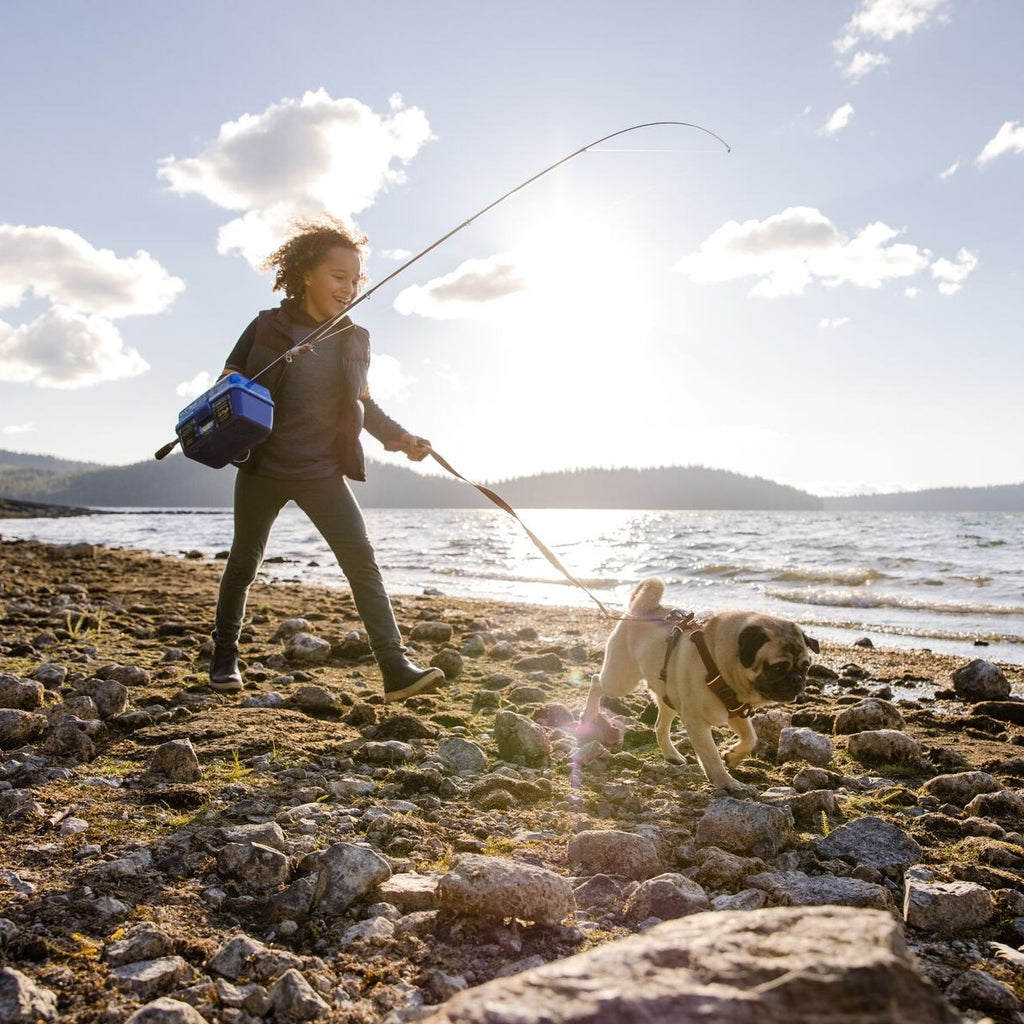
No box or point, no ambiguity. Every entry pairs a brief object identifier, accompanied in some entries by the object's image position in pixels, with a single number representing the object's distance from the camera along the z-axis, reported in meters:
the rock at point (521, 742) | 4.52
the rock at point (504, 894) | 2.43
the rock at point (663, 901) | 2.60
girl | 5.33
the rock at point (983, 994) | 2.10
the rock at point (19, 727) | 3.91
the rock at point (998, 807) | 3.67
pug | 3.94
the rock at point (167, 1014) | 1.77
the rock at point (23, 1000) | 1.77
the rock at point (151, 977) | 1.97
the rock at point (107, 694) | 4.66
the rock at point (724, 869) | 2.90
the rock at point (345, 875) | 2.53
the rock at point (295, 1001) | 1.93
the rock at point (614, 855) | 2.96
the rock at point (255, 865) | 2.64
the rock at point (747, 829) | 3.23
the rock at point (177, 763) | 3.66
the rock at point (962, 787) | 4.00
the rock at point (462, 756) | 4.21
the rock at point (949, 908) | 2.59
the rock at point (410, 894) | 2.54
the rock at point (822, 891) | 2.74
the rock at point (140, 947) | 2.10
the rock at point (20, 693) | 4.46
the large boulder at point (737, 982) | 1.10
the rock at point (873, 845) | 3.17
